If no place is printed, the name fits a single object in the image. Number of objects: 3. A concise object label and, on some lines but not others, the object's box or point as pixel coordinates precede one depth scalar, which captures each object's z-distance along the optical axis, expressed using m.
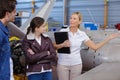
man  1.42
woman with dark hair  2.18
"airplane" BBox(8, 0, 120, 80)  1.85
